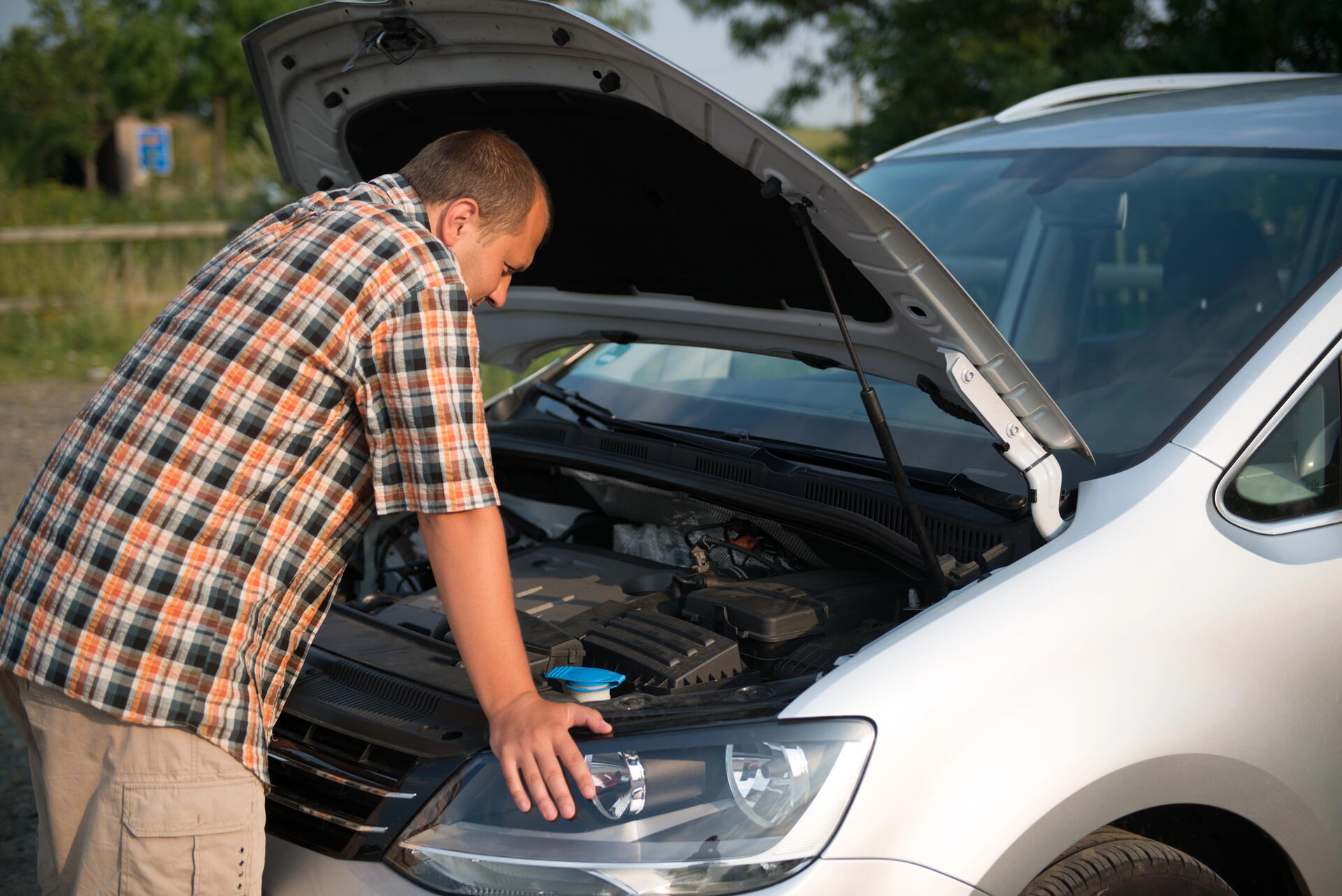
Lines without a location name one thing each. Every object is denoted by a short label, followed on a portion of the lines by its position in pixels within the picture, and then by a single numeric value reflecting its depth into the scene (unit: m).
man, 1.63
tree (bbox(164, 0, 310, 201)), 20.50
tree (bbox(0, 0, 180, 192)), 21.34
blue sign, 21.34
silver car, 1.62
